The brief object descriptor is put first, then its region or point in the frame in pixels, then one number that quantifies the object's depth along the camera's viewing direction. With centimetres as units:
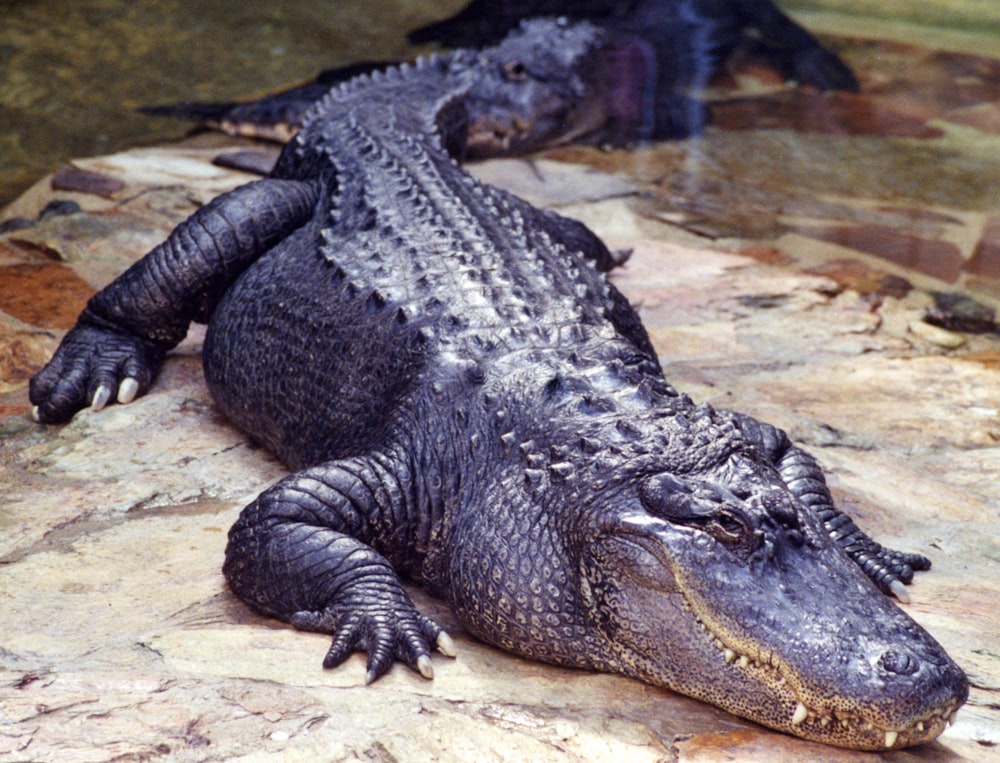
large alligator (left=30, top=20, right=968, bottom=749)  555
